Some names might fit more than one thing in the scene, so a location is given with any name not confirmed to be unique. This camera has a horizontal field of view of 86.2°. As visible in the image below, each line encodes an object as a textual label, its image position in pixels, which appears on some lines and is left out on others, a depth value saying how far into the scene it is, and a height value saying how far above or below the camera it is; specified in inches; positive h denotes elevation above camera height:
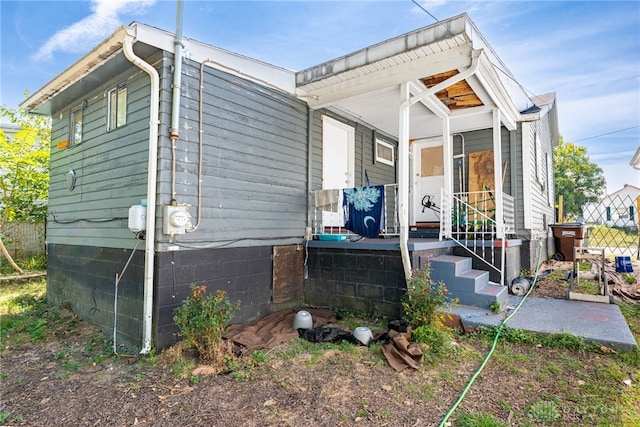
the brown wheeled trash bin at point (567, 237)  338.6 -12.2
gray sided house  150.8 +31.6
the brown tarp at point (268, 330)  148.2 -51.1
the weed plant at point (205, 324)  130.8 -38.7
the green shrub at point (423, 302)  141.9 -32.1
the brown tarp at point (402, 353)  122.6 -48.1
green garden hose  92.4 -49.1
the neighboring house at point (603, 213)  453.6 +17.0
